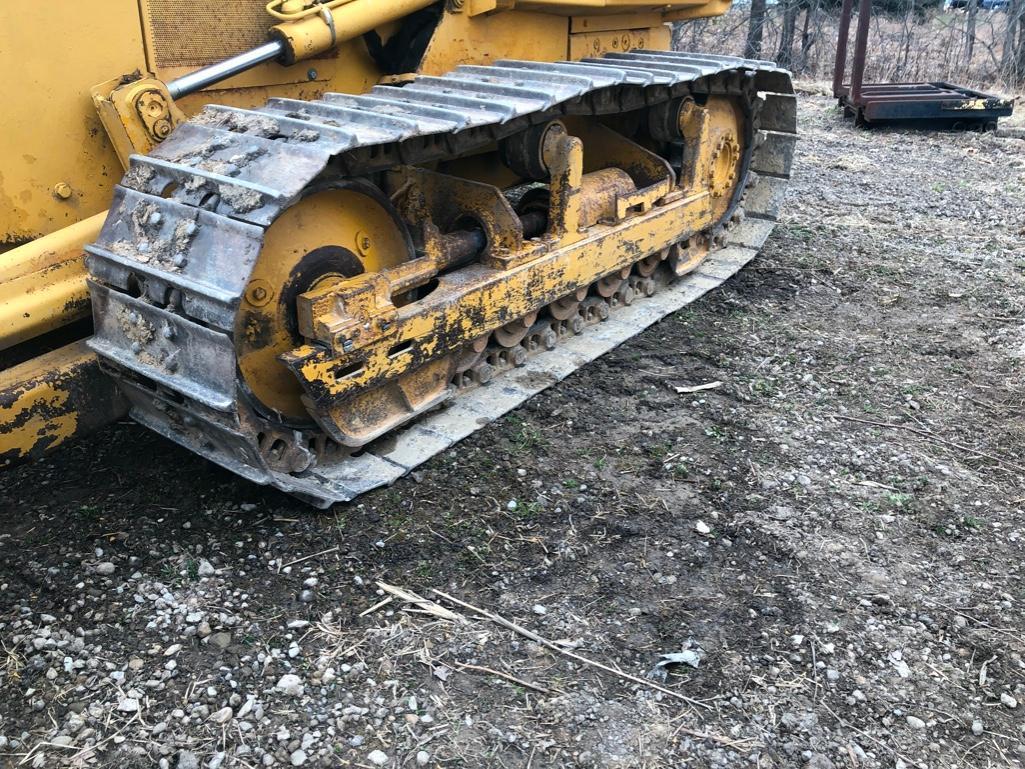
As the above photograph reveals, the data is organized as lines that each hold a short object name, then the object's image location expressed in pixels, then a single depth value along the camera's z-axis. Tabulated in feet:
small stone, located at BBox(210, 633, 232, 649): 9.57
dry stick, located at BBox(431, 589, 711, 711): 9.09
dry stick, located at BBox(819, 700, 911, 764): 8.52
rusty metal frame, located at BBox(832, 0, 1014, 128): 36.14
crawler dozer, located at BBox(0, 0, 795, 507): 10.61
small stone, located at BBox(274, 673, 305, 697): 9.01
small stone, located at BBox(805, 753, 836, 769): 8.38
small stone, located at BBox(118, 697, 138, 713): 8.77
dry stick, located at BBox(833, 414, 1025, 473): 13.28
